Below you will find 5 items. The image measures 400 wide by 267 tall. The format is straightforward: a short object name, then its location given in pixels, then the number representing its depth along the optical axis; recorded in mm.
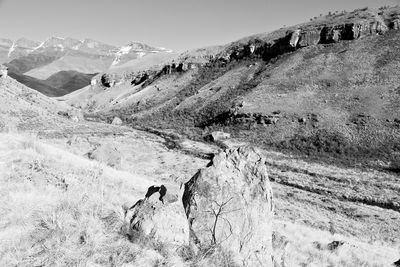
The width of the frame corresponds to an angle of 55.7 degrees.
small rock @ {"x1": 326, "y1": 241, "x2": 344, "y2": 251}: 12078
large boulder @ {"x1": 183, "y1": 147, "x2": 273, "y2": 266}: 6797
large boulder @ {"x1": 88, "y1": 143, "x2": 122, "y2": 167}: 21672
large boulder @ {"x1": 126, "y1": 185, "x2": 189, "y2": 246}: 6035
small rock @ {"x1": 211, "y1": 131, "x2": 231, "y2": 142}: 48972
